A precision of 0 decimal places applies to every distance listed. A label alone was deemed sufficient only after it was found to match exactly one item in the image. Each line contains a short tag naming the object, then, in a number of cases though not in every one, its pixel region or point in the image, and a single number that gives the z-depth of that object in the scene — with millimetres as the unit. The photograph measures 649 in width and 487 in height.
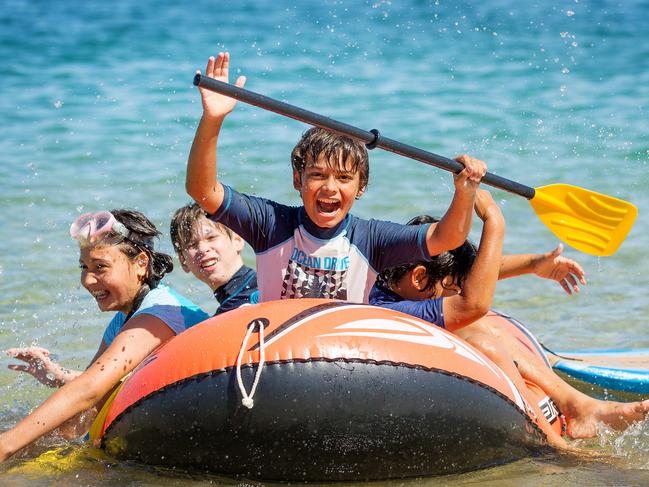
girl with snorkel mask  7246
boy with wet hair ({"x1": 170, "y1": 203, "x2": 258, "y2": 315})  9273
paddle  8953
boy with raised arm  7516
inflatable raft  6418
